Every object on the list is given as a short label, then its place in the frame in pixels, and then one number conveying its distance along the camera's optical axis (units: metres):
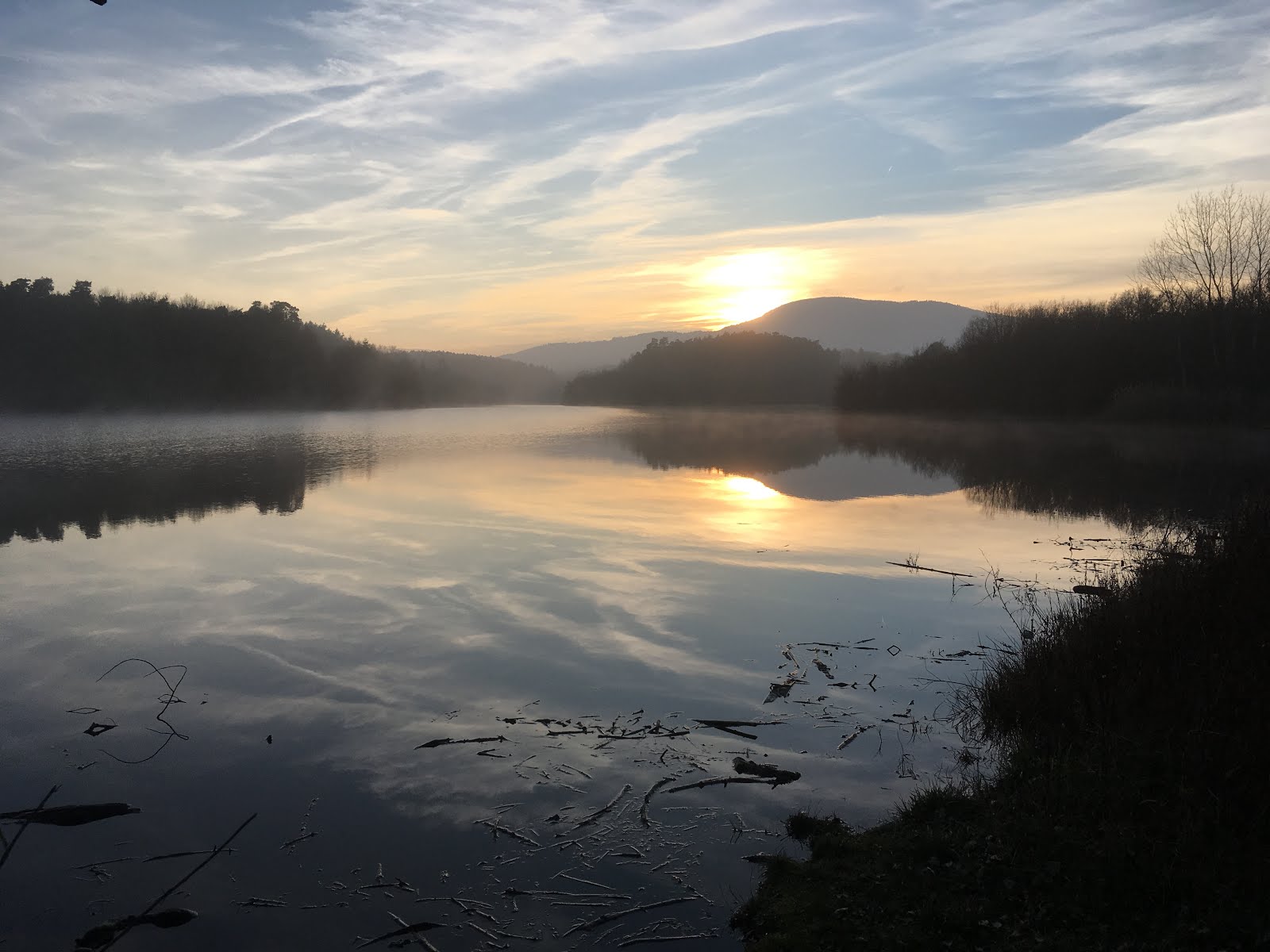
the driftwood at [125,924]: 4.84
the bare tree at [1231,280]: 50.00
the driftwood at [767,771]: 6.87
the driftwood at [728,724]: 7.88
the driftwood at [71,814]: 6.18
